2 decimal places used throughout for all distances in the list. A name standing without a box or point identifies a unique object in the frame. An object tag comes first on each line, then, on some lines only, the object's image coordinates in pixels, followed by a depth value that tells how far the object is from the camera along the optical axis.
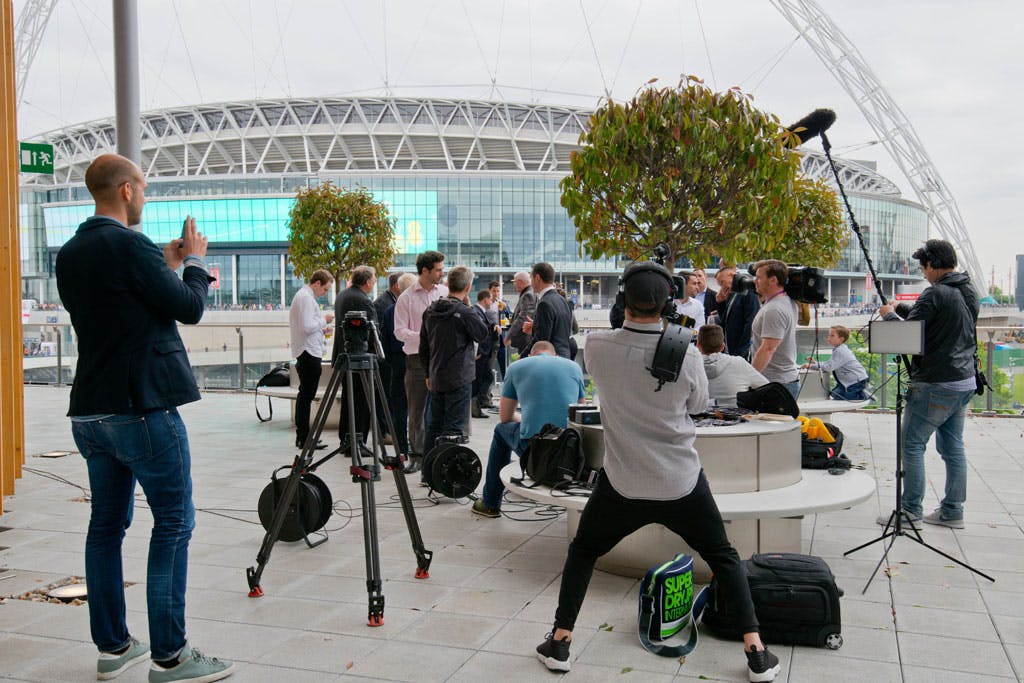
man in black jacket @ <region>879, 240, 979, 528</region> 6.11
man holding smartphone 3.35
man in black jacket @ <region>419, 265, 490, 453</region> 7.72
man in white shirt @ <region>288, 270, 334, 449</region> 9.73
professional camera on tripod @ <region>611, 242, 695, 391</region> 3.43
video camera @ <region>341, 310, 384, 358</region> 4.60
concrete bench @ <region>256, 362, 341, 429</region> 11.55
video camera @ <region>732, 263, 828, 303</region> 6.93
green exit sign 8.84
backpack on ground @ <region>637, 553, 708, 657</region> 3.94
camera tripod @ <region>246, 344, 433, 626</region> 4.32
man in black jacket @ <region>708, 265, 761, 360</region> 8.70
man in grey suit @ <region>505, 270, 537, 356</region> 11.19
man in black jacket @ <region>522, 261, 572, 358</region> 9.48
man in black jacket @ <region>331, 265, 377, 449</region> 8.86
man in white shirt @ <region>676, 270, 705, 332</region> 10.03
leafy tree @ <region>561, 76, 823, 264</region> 8.16
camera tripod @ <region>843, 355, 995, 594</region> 5.25
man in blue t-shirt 6.26
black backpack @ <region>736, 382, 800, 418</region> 5.70
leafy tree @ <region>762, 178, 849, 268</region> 17.91
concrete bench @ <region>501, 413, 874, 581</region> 4.96
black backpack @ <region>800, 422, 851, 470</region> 5.84
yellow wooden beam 7.01
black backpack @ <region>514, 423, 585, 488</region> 5.23
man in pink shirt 8.66
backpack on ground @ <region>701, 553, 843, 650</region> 3.99
